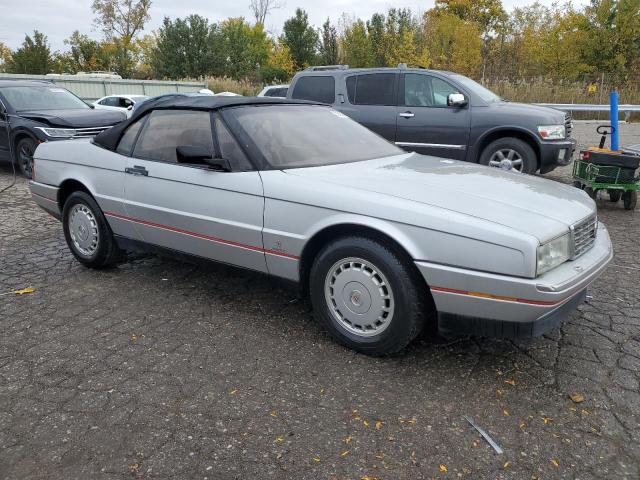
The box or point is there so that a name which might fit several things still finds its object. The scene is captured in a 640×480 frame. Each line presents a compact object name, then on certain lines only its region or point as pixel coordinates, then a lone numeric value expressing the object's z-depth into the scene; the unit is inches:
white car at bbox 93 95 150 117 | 727.1
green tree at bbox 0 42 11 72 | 2285.6
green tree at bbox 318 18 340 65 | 1504.7
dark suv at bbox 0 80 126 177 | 360.8
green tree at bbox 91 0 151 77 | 1950.1
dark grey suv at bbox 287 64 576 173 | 300.2
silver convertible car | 106.5
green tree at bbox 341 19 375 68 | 1484.3
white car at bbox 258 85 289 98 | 530.8
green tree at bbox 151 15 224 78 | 1695.4
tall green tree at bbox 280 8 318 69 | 1658.5
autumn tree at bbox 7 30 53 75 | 1390.3
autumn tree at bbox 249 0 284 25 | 2264.8
